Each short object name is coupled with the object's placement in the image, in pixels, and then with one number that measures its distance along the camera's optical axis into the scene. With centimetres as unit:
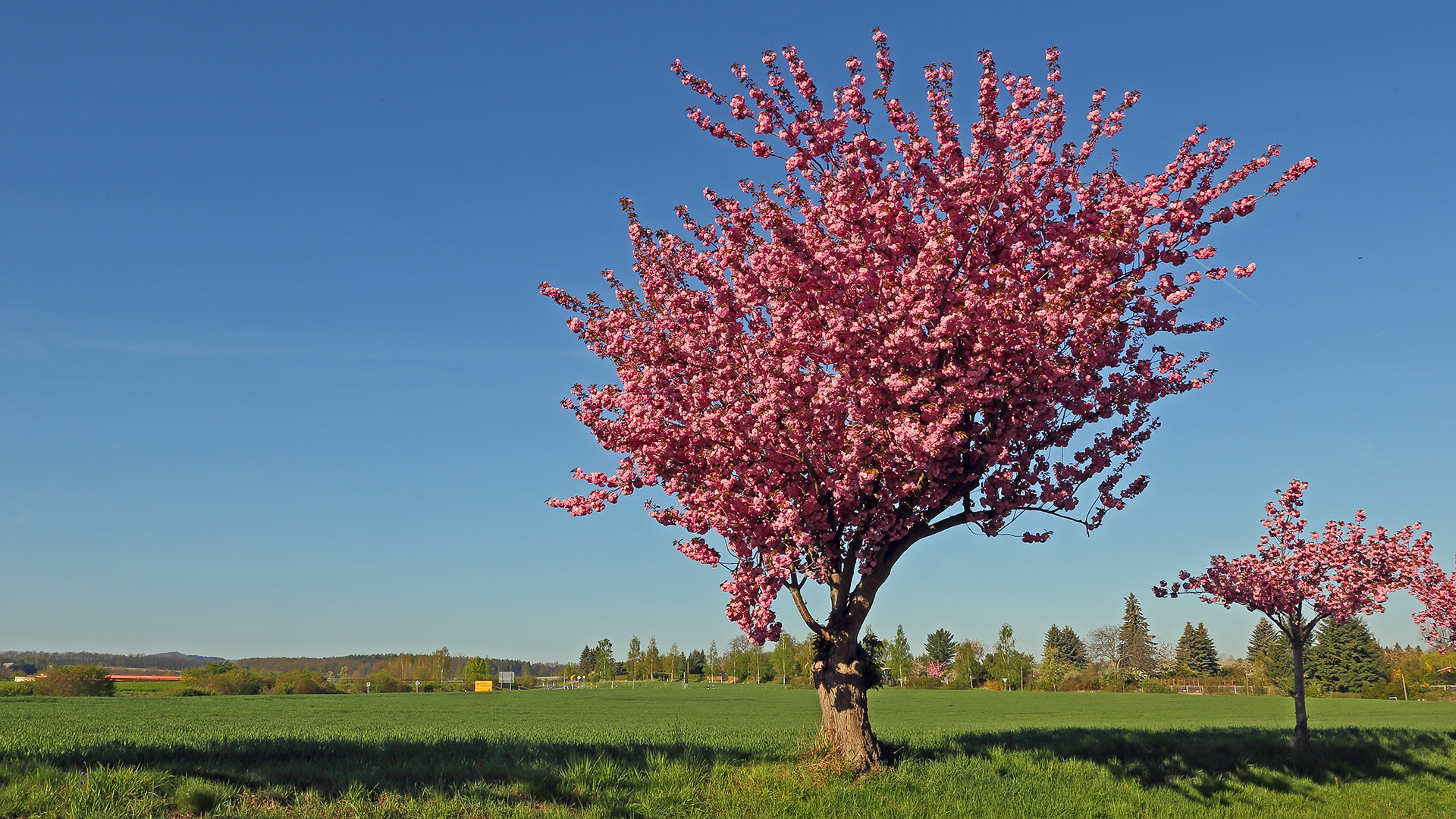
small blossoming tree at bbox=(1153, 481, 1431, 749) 2188
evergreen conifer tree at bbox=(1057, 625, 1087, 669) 14238
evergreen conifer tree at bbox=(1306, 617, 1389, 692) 9881
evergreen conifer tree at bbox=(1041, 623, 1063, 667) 14312
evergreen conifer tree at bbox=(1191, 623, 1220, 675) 12444
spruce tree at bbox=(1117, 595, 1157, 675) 13200
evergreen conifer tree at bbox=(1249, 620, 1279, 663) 12450
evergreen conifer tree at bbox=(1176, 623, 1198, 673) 12638
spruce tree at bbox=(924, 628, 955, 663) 14300
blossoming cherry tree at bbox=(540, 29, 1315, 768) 1164
